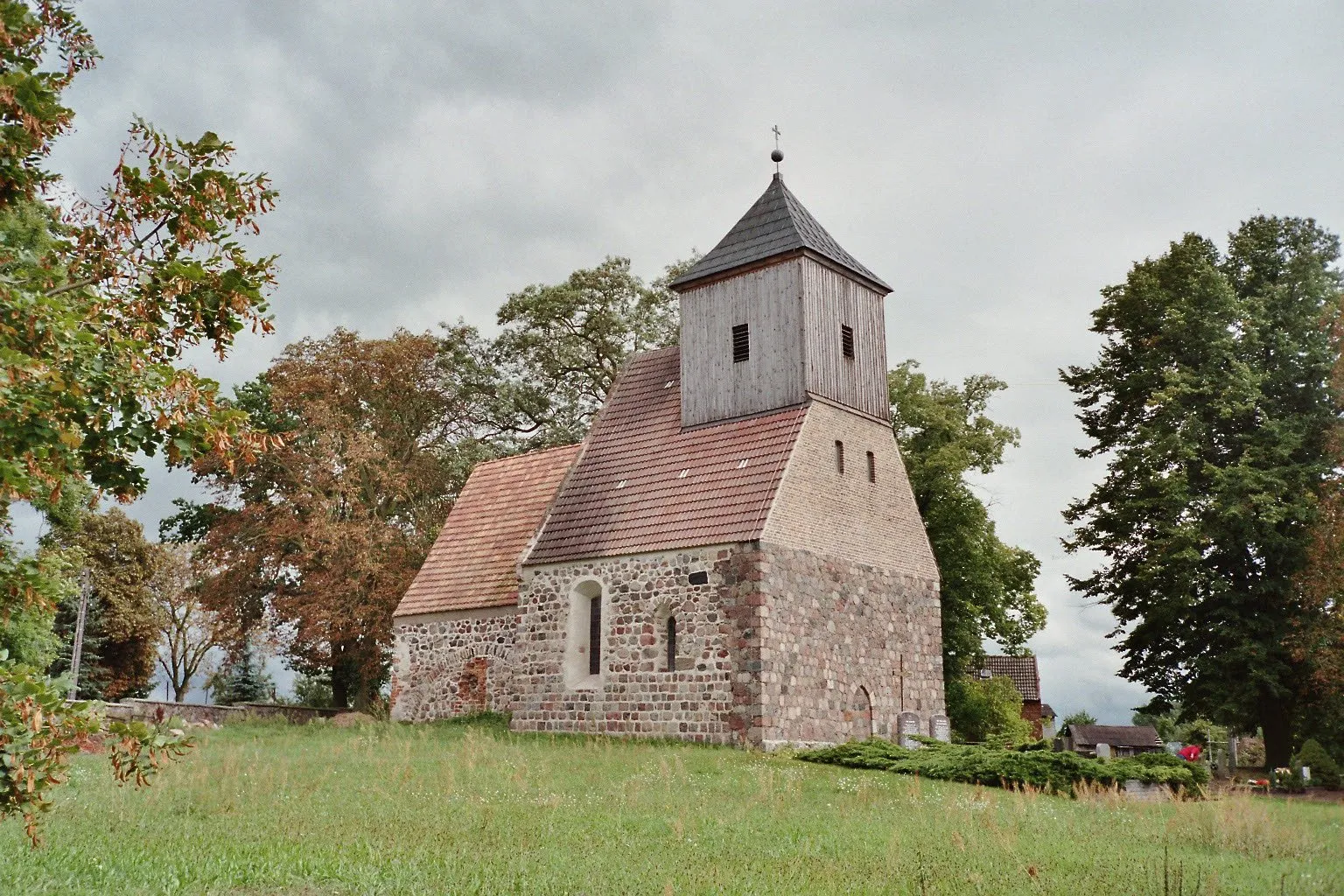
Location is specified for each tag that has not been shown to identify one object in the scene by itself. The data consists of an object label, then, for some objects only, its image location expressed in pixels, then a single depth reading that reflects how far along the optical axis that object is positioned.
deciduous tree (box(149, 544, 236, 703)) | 40.41
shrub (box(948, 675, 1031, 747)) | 29.19
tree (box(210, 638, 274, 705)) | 39.66
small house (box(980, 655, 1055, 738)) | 50.22
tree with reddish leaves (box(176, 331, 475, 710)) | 31.19
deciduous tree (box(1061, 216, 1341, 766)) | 21.98
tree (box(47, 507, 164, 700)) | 37.56
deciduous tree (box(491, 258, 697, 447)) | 34.34
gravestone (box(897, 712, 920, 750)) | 21.19
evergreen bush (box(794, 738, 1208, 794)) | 15.18
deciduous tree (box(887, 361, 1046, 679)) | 28.00
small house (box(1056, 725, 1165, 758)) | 54.00
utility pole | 34.40
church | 19.66
